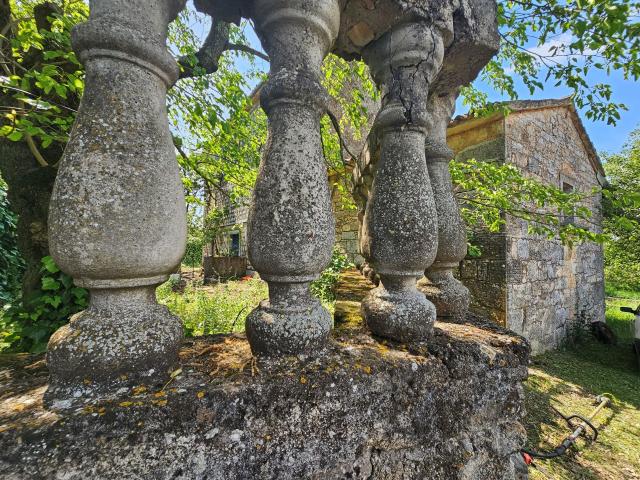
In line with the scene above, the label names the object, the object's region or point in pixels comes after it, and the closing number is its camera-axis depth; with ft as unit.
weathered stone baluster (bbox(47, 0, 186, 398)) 2.34
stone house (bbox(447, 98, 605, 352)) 15.56
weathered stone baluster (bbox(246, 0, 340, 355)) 2.93
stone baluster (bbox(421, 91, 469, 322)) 4.71
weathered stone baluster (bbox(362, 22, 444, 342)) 3.66
